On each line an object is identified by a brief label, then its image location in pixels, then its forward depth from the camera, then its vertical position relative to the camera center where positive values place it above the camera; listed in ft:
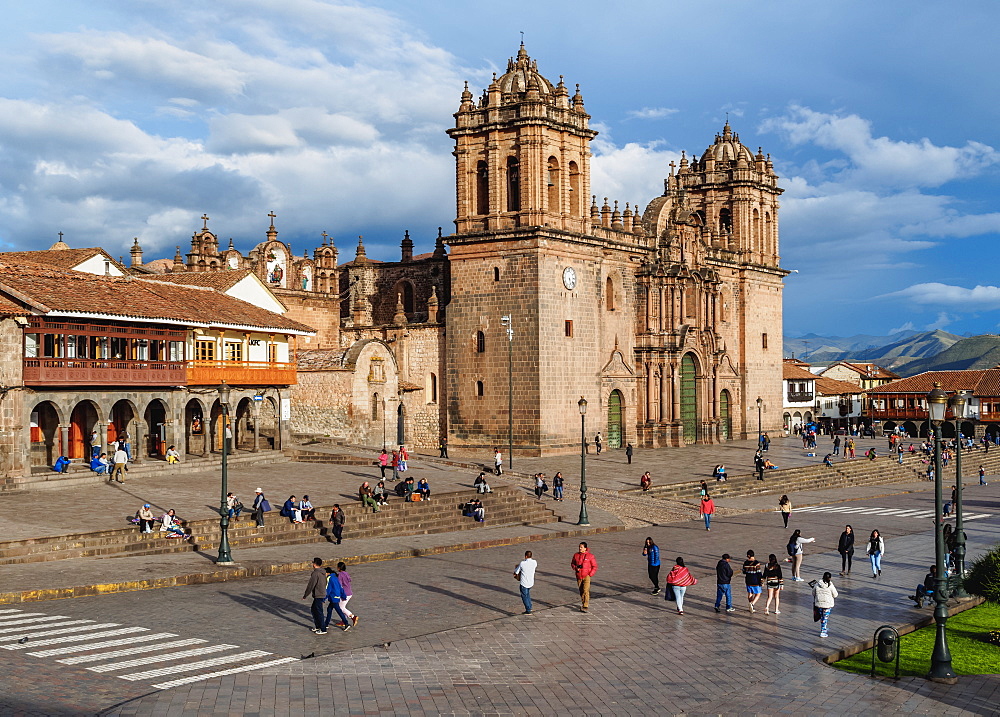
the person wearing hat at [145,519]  87.45 -10.18
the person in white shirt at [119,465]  111.65 -7.13
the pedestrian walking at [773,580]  67.36 -12.39
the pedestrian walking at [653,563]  73.92 -12.27
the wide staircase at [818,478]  142.61 -14.10
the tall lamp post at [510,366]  165.07 +4.19
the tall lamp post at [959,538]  72.79 -11.07
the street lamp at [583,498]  109.70 -11.27
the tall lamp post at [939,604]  53.72 -11.29
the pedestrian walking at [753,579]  68.18 -12.45
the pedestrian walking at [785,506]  107.65 -12.22
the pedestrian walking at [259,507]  94.48 -10.18
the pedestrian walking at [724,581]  67.62 -12.46
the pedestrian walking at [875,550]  80.53 -12.58
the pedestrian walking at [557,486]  125.29 -11.50
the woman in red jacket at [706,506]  108.37 -12.18
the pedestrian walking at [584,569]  68.03 -11.62
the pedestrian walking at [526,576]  66.69 -11.75
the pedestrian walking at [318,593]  59.98 -11.34
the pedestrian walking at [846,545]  81.41 -12.41
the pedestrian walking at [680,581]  67.51 -12.36
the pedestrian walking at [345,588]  61.41 -11.36
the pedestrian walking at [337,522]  93.71 -11.42
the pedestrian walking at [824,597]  61.21 -12.33
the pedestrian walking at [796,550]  79.15 -12.35
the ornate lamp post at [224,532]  80.64 -10.51
